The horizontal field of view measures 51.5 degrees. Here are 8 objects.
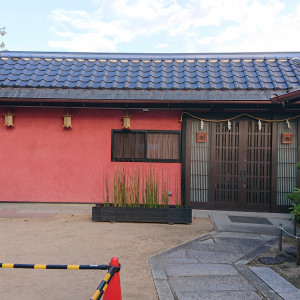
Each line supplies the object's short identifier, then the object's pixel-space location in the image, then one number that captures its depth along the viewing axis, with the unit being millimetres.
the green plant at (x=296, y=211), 5151
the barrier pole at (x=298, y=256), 4730
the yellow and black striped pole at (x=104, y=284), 2439
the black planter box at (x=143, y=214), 7121
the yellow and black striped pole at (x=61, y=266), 2857
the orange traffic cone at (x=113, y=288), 2891
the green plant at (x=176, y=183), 8742
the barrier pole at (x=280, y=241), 5363
